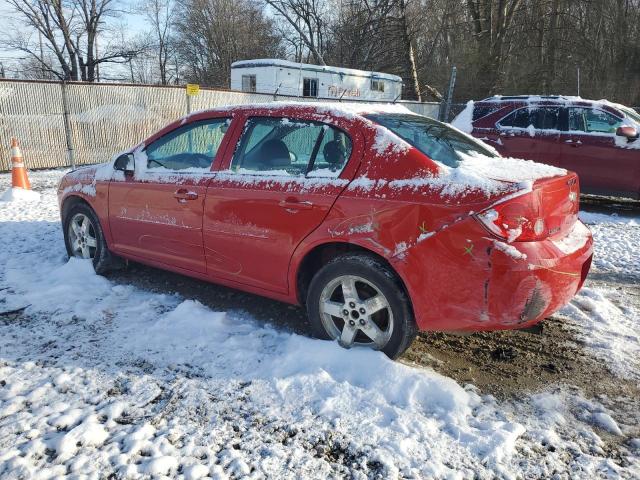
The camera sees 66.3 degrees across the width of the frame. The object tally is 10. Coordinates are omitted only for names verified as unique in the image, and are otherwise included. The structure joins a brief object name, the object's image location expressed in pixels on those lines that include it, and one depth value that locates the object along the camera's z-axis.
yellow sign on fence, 12.29
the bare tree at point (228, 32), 47.44
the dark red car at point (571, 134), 7.61
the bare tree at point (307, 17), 40.84
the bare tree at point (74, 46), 34.31
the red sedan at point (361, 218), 2.64
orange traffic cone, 8.07
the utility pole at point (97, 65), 36.74
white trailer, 19.20
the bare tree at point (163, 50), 53.38
